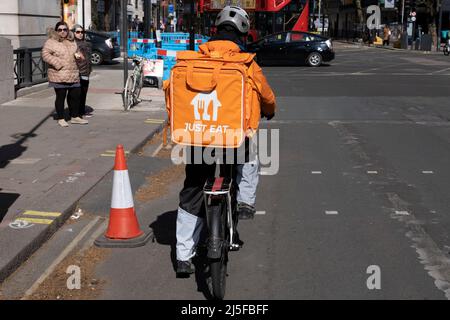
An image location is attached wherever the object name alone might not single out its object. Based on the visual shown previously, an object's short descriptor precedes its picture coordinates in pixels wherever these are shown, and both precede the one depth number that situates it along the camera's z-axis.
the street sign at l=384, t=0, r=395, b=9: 66.84
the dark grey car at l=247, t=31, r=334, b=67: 29.00
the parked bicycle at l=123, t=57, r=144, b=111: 13.17
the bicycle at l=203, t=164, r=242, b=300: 4.13
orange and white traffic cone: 5.48
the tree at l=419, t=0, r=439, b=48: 53.66
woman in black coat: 11.27
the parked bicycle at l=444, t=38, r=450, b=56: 43.63
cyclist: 4.40
